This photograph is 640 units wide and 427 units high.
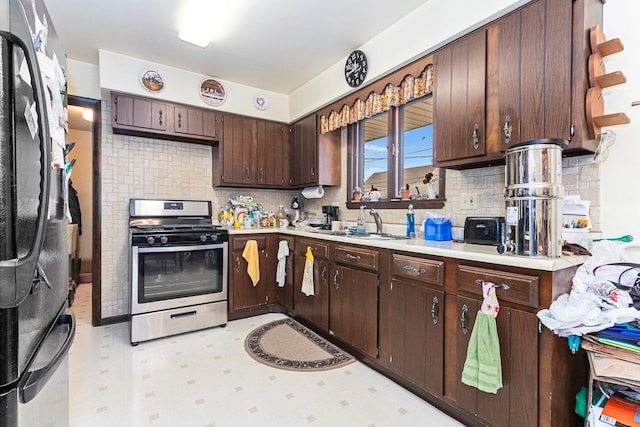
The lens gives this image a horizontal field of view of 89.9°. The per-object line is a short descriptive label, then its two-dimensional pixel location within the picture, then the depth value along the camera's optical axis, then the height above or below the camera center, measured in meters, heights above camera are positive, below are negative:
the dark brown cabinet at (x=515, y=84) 1.57 +0.72
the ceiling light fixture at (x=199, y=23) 2.28 +1.42
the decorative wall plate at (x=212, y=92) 3.50 +1.32
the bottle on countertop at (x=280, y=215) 4.17 -0.05
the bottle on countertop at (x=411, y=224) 2.60 -0.10
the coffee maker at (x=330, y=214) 3.63 -0.03
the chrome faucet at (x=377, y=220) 2.87 -0.08
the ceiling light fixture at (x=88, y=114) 3.64 +1.11
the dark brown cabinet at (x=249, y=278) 3.29 -0.70
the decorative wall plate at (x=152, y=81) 3.16 +1.30
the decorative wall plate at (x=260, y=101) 3.85 +1.33
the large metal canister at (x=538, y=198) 1.49 +0.07
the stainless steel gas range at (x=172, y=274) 2.81 -0.59
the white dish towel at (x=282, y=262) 3.40 -0.54
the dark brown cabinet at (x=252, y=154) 3.65 +0.68
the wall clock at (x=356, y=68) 2.81 +1.30
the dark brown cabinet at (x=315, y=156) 3.57 +0.63
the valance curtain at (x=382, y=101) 2.41 +0.96
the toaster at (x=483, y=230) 1.98 -0.11
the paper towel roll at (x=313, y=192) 3.72 +0.22
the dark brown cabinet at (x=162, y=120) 3.10 +0.94
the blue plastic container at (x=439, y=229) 2.30 -0.12
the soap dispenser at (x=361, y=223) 3.09 -0.11
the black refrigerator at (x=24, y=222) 0.74 -0.03
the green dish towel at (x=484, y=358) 1.49 -0.69
